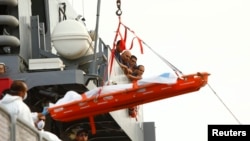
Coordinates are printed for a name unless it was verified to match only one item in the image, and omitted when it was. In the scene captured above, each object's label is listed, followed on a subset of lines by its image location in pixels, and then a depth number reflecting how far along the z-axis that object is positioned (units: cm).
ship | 2152
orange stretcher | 1834
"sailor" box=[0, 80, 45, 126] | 1547
